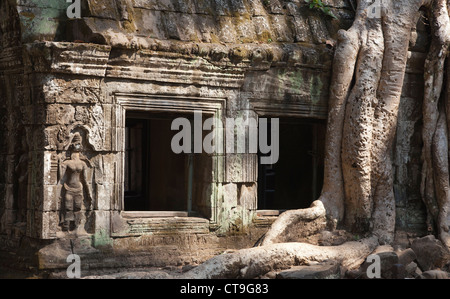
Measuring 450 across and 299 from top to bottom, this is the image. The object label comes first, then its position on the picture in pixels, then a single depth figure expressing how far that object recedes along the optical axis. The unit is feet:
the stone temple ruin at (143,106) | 25.67
